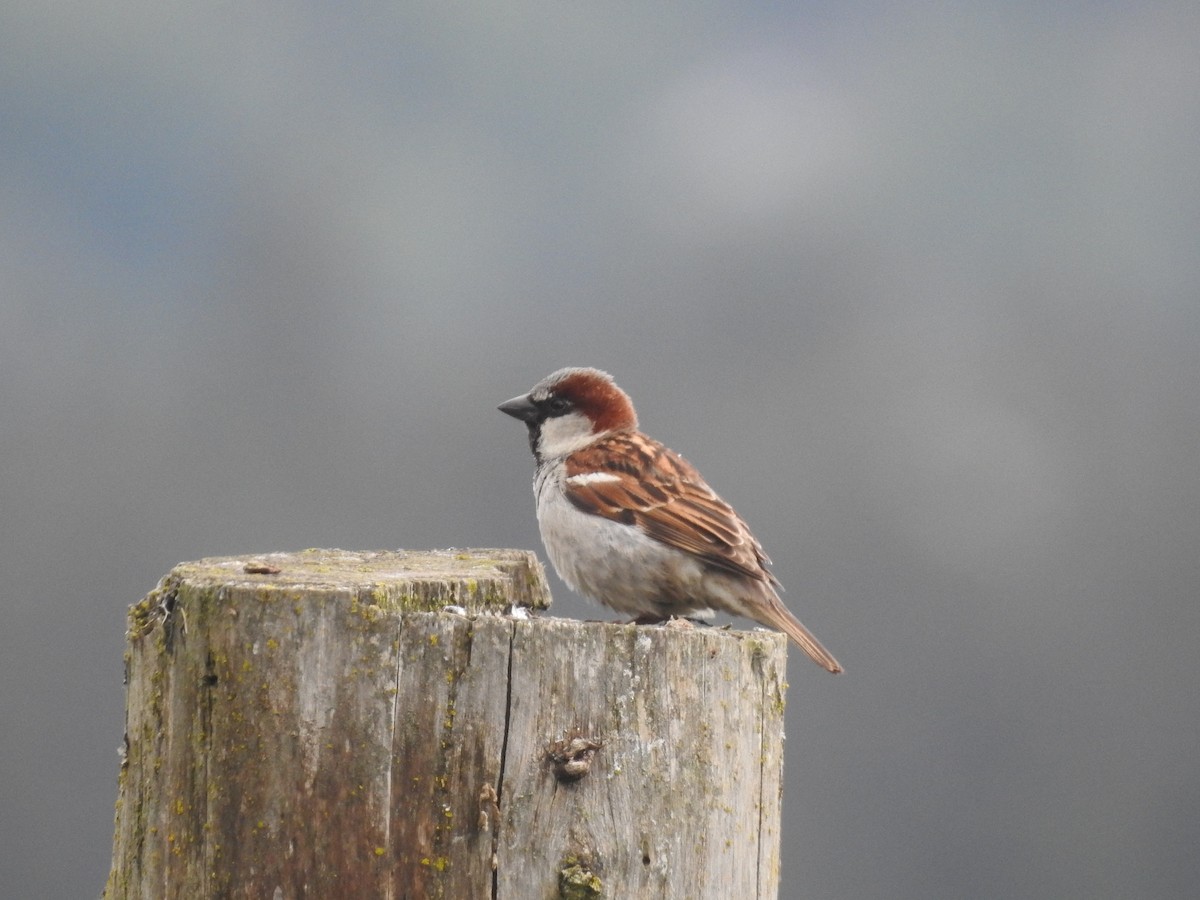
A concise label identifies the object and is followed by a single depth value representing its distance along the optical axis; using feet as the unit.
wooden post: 21.99
